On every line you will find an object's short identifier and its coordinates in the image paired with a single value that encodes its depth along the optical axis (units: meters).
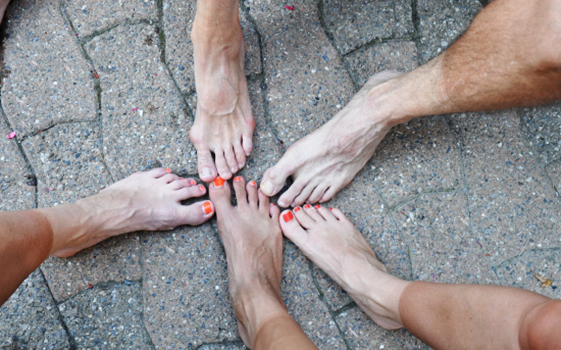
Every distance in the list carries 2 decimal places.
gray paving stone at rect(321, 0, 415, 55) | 2.11
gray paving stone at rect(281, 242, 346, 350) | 1.93
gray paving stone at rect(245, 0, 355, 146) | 2.08
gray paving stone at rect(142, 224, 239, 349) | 1.92
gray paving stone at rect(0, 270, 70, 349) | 1.89
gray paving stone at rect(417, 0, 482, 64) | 2.12
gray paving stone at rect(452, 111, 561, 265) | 2.02
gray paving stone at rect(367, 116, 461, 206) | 2.04
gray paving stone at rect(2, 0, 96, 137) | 2.05
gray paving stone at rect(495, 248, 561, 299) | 1.98
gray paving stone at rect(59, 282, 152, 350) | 1.91
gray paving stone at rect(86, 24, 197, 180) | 2.04
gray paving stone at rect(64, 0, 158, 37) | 2.10
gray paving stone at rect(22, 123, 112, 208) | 2.00
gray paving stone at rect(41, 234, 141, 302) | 1.94
